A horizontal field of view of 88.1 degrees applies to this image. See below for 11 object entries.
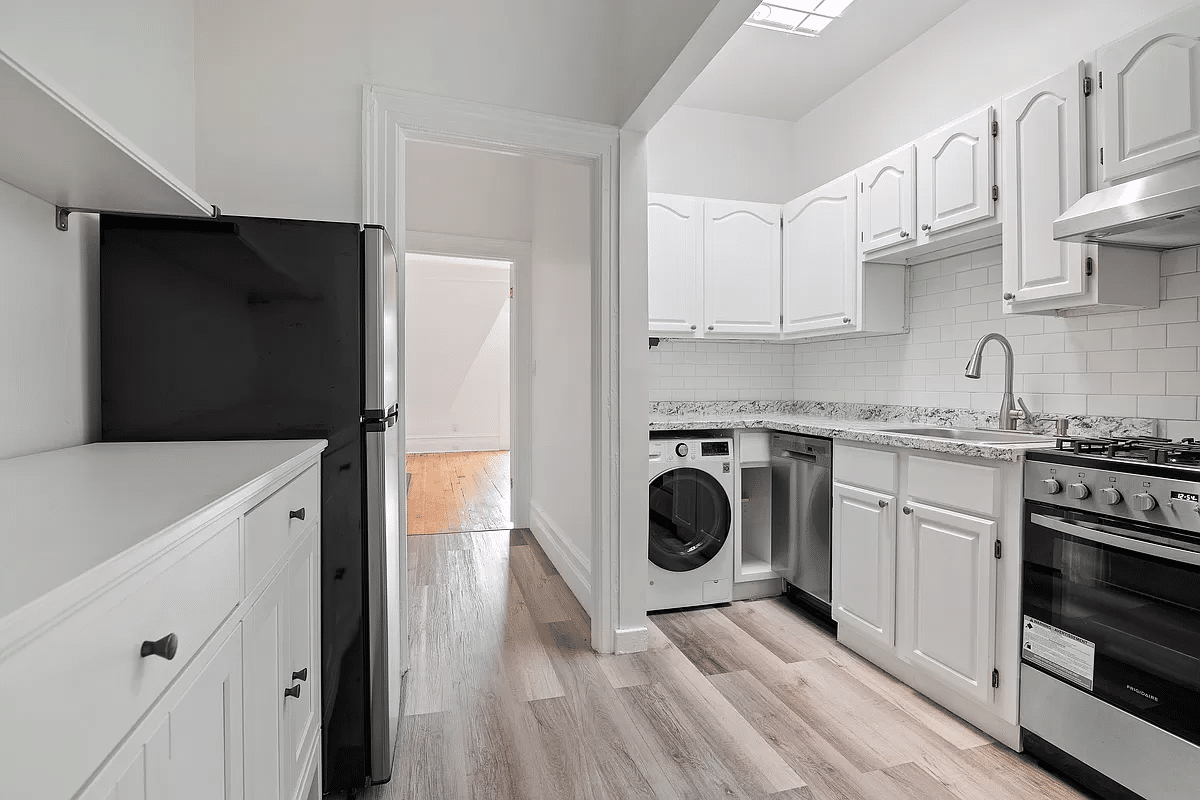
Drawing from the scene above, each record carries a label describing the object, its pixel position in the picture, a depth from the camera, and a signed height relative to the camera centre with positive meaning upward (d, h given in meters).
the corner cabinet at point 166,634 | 0.47 -0.25
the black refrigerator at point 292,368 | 1.45 +0.05
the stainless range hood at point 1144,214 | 1.55 +0.48
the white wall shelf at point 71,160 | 0.84 +0.40
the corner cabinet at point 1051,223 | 1.96 +0.58
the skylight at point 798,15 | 2.66 +1.66
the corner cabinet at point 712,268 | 3.36 +0.68
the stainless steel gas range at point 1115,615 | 1.45 -0.58
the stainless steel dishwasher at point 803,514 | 2.77 -0.58
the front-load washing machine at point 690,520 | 2.99 -0.63
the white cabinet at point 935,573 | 1.88 -0.63
